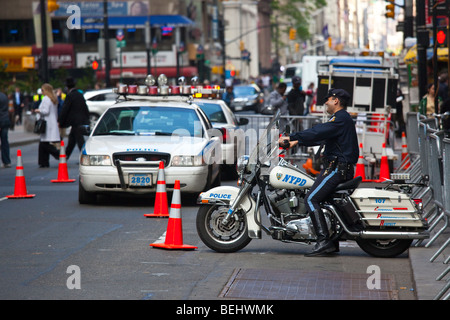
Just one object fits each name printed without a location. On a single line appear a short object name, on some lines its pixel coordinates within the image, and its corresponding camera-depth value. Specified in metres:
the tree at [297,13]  122.24
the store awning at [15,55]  71.44
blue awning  69.62
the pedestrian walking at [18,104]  44.59
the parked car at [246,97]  50.75
